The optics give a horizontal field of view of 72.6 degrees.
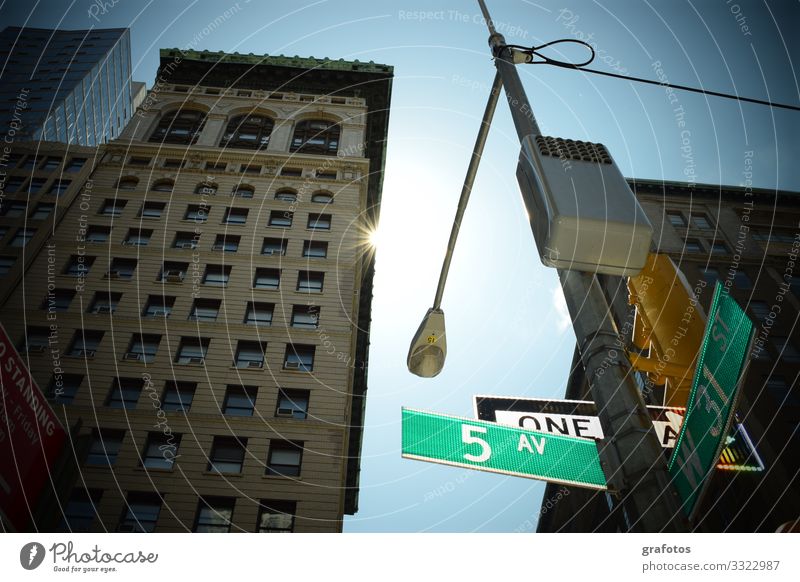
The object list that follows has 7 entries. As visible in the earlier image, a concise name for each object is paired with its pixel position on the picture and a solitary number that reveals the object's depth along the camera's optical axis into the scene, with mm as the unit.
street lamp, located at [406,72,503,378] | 3611
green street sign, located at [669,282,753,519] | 2338
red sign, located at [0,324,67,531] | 5645
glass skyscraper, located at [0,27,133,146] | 80625
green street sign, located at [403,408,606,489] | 3506
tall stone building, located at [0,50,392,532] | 22016
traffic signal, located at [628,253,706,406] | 2795
